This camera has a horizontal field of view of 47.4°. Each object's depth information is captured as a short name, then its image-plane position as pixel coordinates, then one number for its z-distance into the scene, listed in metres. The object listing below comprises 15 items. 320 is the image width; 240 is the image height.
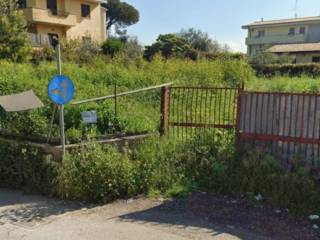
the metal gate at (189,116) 6.48
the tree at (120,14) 58.78
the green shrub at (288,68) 26.02
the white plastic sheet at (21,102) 6.01
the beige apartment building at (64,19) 31.81
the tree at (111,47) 28.72
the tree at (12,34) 20.39
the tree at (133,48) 25.93
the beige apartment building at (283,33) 49.91
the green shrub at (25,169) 5.61
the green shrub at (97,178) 5.21
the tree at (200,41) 52.79
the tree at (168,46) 36.99
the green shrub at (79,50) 19.66
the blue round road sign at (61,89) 5.34
